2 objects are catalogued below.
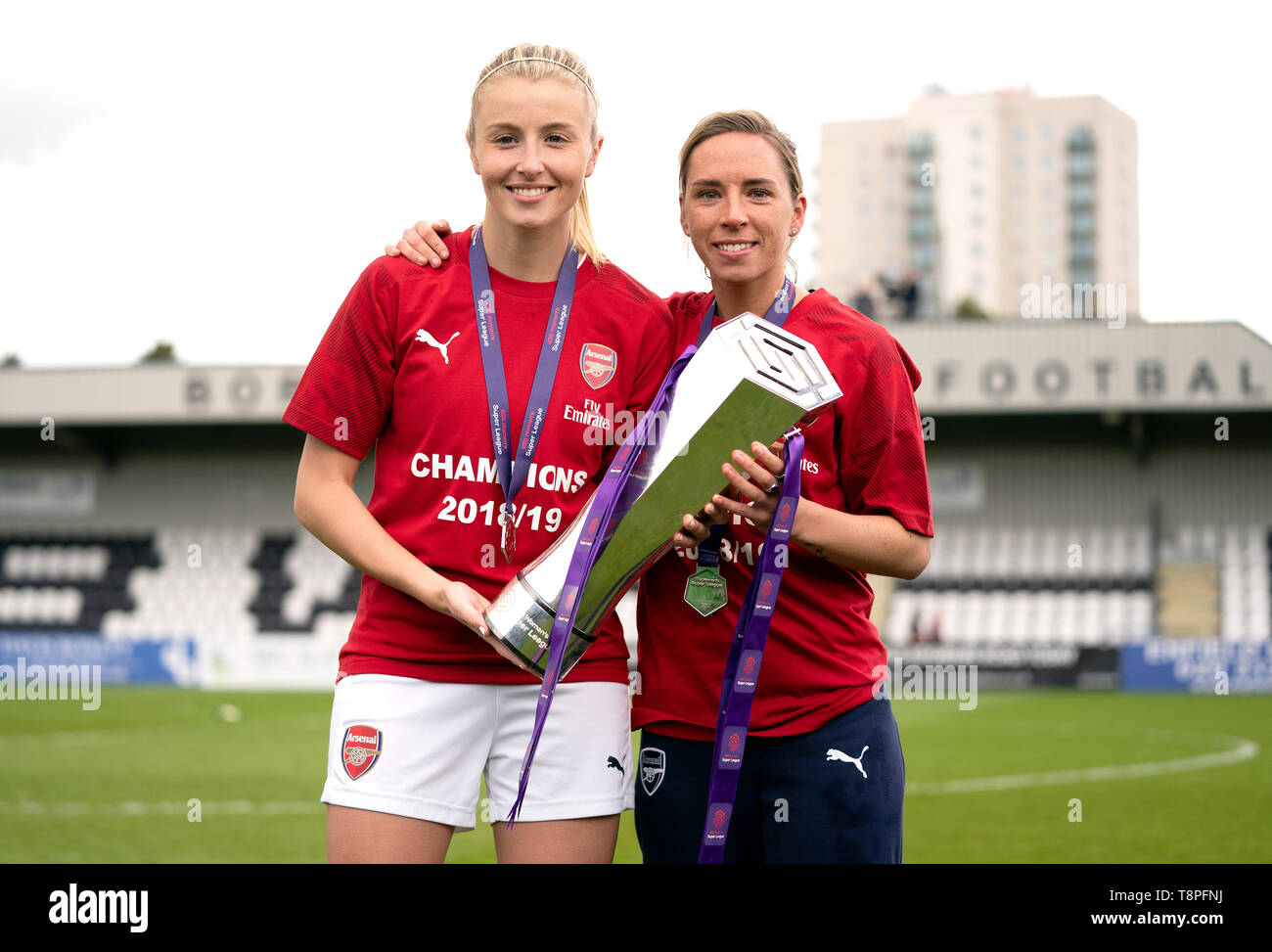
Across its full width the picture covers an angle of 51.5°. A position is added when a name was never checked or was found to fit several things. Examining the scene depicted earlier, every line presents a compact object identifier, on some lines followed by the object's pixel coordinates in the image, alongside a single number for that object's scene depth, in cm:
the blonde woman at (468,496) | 239
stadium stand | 2100
